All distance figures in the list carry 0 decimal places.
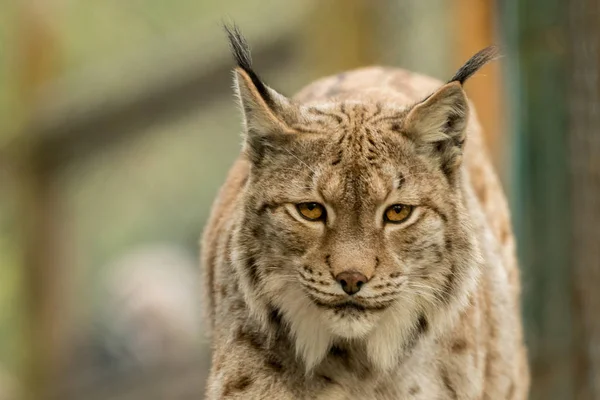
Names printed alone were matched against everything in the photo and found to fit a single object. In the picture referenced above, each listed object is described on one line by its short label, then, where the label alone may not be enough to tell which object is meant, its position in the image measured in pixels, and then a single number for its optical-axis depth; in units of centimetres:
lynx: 737
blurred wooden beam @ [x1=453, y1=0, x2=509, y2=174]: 1263
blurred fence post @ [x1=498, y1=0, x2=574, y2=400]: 1153
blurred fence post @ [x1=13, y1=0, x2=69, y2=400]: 1683
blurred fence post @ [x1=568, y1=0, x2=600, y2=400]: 1127
